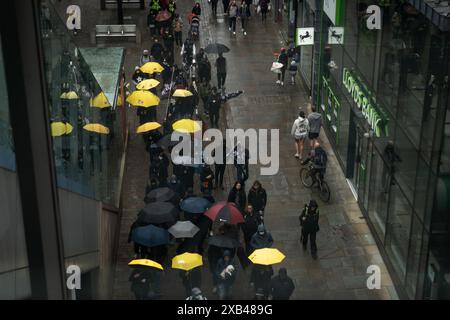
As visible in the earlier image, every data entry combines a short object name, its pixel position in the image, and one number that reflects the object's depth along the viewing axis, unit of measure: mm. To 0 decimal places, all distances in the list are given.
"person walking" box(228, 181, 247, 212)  17078
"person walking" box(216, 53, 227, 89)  26359
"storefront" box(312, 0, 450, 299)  11953
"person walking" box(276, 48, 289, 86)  26875
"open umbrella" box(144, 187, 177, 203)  16516
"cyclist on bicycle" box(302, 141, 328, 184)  18672
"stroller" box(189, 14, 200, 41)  31516
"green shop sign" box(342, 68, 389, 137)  16031
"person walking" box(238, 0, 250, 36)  33781
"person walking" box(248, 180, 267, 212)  16984
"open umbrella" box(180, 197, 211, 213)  15961
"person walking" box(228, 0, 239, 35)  33134
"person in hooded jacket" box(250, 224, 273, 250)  14750
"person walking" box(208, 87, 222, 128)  22906
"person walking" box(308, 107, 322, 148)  20906
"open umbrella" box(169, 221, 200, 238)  15336
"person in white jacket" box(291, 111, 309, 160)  20734
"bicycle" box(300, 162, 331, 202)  18641
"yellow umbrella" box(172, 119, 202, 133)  19812
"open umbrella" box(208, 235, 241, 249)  14344
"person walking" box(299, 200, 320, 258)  15719
